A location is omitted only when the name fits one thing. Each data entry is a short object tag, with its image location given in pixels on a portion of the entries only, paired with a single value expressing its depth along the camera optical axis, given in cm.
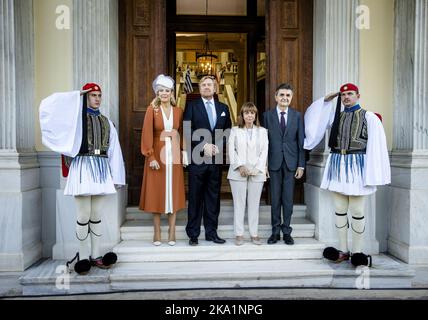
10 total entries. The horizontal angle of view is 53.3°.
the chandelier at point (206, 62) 1307
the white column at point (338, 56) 546
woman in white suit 491
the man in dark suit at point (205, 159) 505
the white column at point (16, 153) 490
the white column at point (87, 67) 526
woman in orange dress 497
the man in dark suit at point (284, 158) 505
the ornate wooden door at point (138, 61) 598
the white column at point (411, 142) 514
